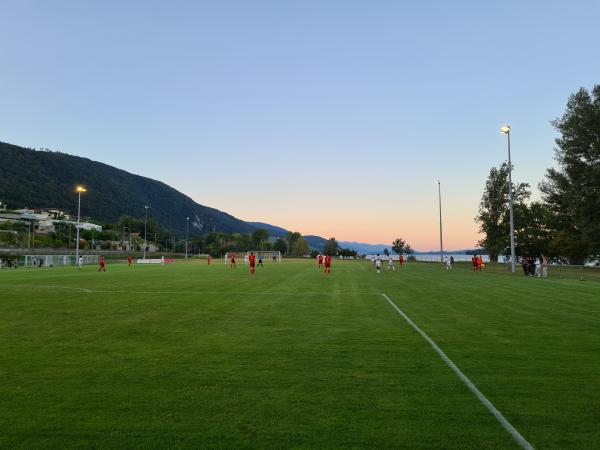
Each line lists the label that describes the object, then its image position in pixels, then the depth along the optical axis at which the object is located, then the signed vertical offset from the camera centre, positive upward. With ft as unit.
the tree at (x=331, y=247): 633.94 +13.61
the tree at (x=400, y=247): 554.46 +12.92
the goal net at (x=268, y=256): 309.44 +0.84
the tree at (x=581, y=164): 176.14 +36.07
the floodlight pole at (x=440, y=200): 228.43 +27.27
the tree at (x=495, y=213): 273.33 +25.25
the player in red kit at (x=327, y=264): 128.40 -1.81
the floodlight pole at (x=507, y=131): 135.65 +36.28
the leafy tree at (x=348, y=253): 562.46 +5.07
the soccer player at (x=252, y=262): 124.26 -1.28
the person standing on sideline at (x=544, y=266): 117.39 -2.03
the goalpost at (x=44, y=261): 211.20 -1.95
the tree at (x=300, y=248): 652.89 +12.37
